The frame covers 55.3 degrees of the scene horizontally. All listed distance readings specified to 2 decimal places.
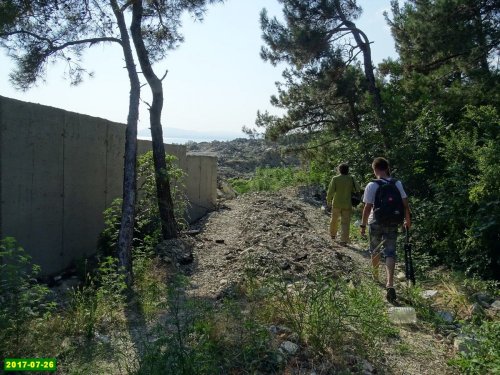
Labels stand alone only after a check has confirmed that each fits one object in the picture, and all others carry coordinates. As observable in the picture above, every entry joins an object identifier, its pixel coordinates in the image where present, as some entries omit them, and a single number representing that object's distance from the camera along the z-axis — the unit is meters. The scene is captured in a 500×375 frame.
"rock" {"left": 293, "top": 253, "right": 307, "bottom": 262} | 7.55
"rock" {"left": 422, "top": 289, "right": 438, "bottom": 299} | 6.31
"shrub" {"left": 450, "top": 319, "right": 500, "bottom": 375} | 4.03
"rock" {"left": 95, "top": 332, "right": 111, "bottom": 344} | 4.56
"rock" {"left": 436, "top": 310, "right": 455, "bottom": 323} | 5.41
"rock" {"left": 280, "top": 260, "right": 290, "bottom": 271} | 6.97
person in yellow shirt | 9.34
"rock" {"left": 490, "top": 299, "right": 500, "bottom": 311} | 5.76
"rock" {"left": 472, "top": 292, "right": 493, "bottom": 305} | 6.02
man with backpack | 6.12
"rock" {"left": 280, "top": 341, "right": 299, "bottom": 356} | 4.05
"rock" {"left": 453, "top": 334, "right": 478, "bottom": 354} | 4.37
